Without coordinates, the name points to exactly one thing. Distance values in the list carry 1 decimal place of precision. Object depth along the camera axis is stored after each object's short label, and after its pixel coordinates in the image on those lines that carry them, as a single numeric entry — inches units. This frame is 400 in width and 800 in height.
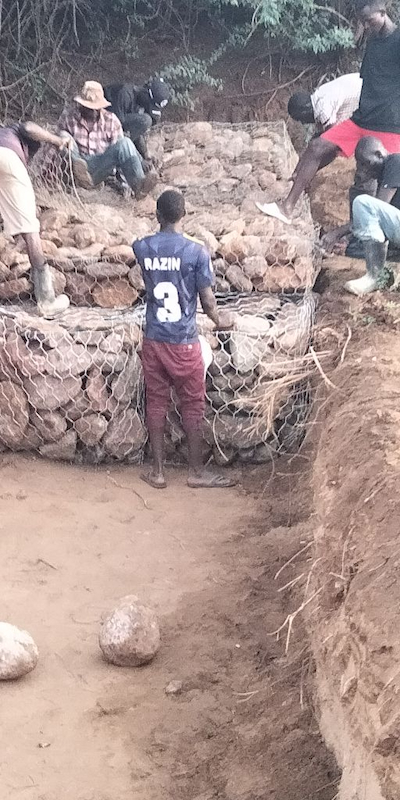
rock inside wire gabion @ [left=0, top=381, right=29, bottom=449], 181.5
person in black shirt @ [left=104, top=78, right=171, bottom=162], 273.7
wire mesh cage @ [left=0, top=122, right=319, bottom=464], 179.6
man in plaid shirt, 240.1
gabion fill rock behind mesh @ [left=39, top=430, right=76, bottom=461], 184.9
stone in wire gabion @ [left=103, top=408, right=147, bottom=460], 184.4
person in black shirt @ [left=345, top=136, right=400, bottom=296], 174.1
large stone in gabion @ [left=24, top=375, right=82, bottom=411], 180.4
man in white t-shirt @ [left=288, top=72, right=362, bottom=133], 234.1
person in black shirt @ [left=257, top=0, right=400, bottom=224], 189.9
